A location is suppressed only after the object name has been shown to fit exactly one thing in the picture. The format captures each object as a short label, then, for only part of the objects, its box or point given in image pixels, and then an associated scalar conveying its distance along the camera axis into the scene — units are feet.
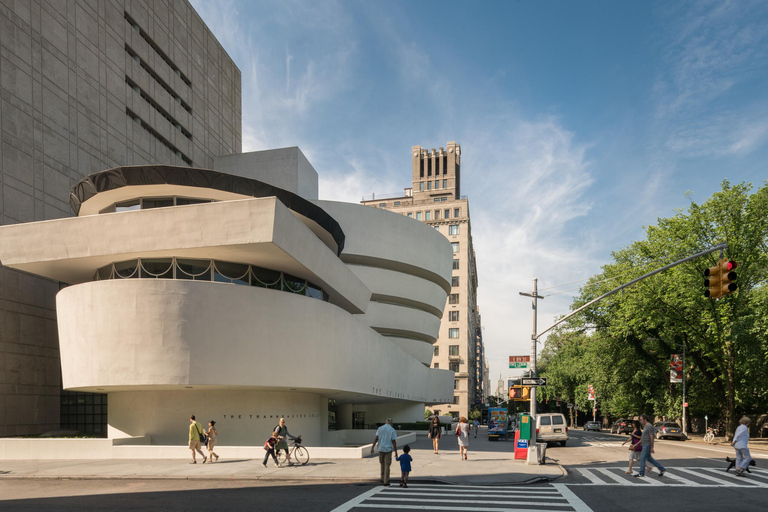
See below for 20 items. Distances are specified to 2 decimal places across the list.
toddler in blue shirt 49.75
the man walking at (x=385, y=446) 50.70
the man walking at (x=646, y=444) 56.69
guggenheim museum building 77.87
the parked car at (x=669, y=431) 139.93
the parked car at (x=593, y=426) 216.33
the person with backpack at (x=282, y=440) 63.59
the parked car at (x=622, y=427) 177.65
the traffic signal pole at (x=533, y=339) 69.56
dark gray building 100.99
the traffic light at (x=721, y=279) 44.98
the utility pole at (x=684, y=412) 148.66
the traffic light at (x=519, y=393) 69.15
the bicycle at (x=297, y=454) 66.33
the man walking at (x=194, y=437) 66.44
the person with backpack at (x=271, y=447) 63.16
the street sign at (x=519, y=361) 73.20
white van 105.09
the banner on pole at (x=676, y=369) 137.59
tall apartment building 310.86
